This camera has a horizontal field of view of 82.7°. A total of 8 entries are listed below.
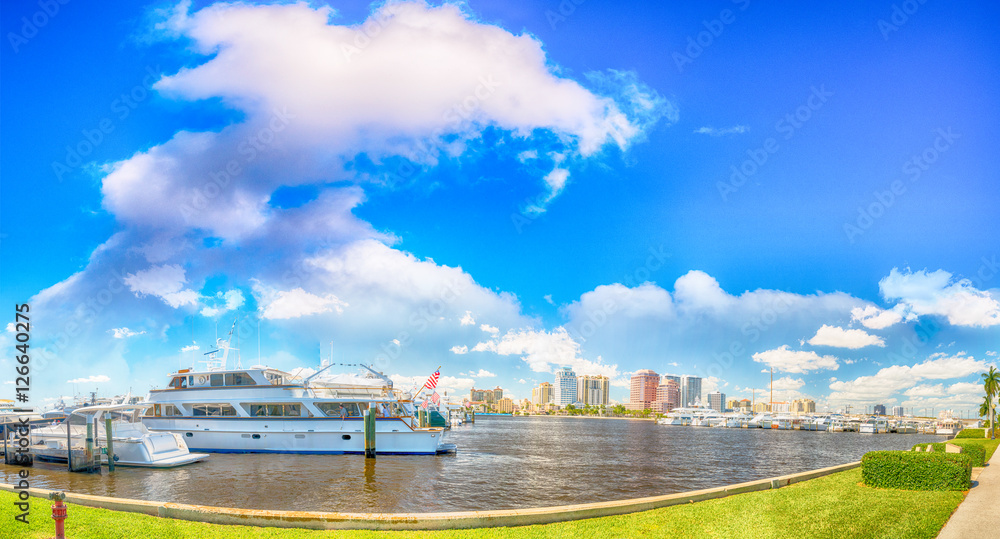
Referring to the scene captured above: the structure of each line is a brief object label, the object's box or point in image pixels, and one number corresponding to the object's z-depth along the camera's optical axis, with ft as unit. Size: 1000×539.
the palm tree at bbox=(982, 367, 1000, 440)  234.21
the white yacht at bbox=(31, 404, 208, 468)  98.73
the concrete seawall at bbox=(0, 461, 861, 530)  42.42
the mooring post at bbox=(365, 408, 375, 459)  115.85
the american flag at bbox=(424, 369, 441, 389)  163.73
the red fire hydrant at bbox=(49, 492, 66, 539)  29.56
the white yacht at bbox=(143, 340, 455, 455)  122.72
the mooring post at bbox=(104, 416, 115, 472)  96.32
